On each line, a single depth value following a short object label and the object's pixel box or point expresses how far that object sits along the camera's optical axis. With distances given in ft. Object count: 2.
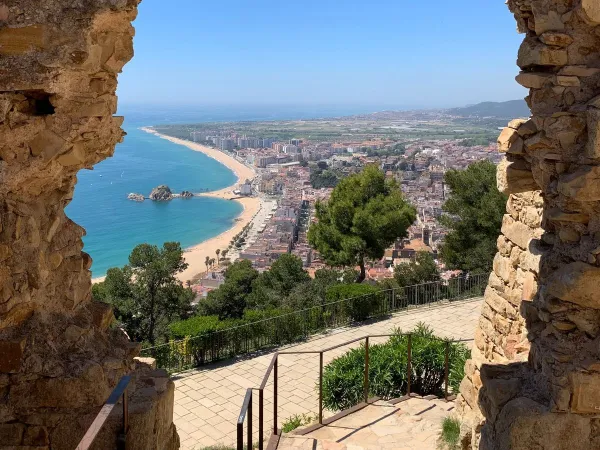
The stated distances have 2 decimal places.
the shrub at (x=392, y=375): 24.99
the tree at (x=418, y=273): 57.21
